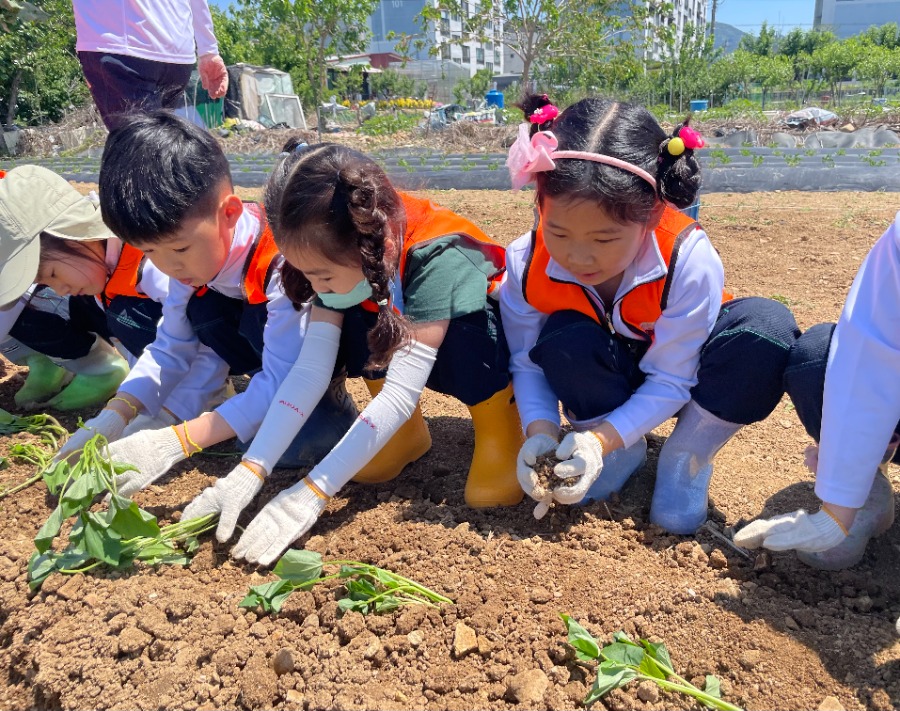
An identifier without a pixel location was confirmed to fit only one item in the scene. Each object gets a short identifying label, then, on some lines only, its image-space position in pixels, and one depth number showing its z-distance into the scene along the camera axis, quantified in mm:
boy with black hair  1618
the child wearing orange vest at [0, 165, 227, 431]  1936
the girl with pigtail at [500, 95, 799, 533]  1356
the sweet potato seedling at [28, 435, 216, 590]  1419
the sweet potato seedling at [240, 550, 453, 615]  1341
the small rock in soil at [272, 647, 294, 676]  1244
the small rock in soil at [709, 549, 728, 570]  1389
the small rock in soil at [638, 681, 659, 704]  1107
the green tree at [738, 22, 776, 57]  39906
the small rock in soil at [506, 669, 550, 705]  1129
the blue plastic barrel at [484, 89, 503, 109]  25922
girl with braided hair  1416
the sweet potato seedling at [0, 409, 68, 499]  1952
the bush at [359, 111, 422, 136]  14586
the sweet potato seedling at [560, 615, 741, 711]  1081
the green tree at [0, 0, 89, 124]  14938
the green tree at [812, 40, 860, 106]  25222
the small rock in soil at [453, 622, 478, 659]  1232
